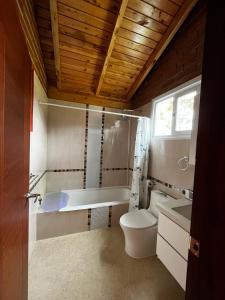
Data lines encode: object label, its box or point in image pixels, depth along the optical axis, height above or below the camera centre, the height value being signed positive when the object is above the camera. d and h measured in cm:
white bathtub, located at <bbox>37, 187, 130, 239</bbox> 212 -115
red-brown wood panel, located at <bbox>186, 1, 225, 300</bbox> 53 -9
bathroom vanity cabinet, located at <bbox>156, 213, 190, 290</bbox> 112 -83
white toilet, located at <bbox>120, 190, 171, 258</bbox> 179 -107
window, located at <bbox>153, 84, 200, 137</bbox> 191 +42
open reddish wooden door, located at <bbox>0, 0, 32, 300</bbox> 62 -7
